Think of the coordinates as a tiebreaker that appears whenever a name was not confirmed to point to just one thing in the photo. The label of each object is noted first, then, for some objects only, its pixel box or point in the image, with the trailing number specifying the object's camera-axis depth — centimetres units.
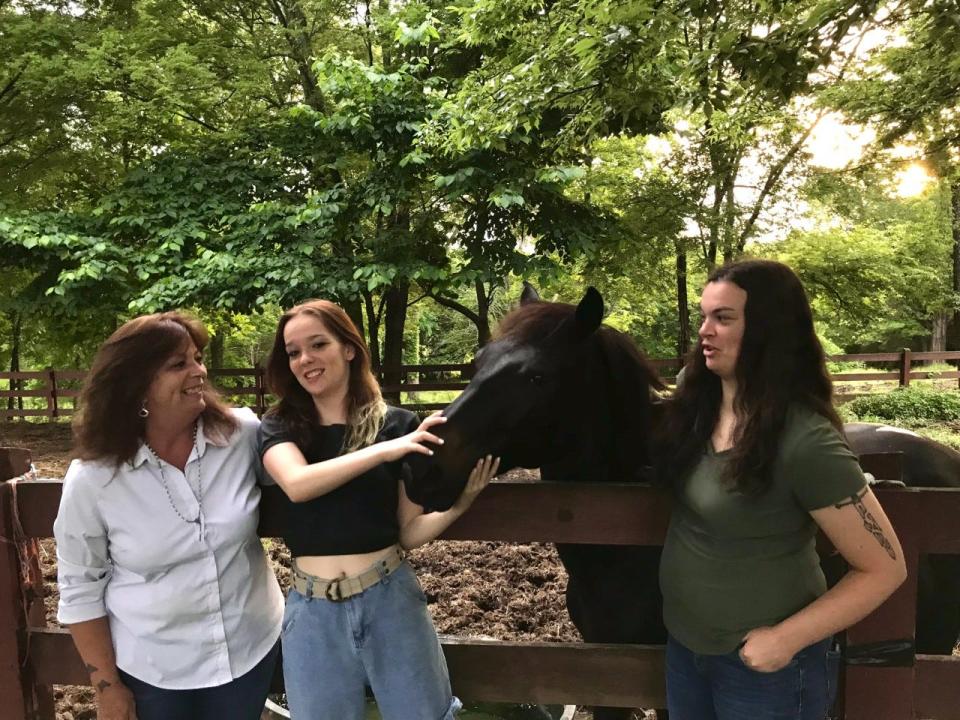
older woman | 175
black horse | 183
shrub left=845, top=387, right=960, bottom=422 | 1129
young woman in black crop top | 171
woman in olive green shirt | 142
